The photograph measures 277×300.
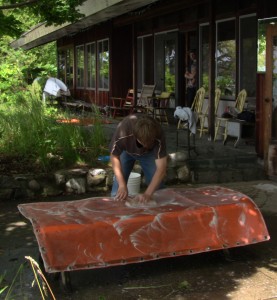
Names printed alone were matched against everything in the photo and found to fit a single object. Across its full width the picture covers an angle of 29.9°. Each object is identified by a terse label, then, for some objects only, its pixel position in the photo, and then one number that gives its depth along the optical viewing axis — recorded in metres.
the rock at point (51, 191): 7.59
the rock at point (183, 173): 8.18
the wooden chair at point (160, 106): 13.27
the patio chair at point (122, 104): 15.41
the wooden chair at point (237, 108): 9.88
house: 8.54
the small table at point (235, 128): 9.63
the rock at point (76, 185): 7.65
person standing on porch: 12.28
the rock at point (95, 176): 7.73
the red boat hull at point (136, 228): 4.06
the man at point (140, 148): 4.55
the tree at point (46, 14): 6.88
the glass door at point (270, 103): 8.01
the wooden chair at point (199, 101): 11.18
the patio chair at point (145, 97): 13.78
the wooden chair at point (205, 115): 10.81
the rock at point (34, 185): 7.52
